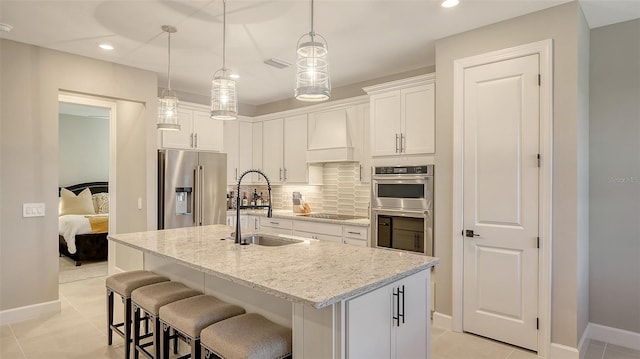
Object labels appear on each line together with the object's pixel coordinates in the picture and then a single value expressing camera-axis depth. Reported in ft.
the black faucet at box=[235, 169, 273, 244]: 8.41
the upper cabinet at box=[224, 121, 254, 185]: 18.57
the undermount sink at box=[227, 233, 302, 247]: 9.04
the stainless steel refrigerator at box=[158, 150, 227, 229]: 14.44
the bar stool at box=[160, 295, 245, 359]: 6.28
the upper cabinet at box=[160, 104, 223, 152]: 15.60
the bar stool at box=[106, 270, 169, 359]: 8.54
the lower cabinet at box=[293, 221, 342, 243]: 14.21
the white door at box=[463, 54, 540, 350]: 9.18
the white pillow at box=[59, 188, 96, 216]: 21.85
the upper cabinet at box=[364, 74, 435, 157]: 11.73
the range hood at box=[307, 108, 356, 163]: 15.10
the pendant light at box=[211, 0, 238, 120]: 8.40
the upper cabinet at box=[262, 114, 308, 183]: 17.25
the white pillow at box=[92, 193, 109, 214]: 23.48
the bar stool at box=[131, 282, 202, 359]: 7.42
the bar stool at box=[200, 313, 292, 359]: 5.32
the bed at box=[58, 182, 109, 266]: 18.45
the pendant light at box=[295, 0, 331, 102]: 6.39
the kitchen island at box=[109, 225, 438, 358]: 4.95
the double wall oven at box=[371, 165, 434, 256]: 11.48
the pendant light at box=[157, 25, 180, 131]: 10.01
